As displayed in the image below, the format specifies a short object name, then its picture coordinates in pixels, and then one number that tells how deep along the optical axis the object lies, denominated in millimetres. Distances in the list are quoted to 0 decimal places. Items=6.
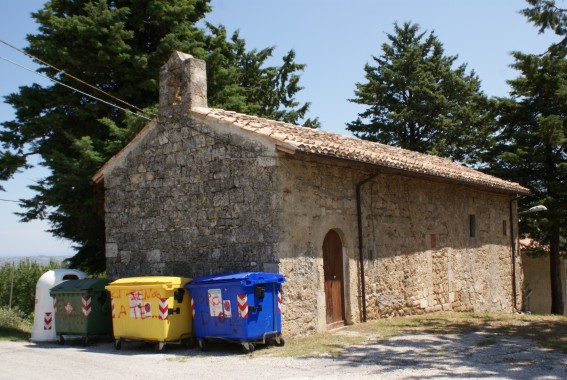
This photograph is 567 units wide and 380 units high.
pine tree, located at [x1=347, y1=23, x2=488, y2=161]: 28531
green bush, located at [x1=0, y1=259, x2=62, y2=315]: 21312
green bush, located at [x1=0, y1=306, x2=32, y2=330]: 14023
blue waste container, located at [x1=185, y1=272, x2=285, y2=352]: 8859
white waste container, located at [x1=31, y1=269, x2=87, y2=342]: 11133
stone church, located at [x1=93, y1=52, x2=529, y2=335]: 10234
